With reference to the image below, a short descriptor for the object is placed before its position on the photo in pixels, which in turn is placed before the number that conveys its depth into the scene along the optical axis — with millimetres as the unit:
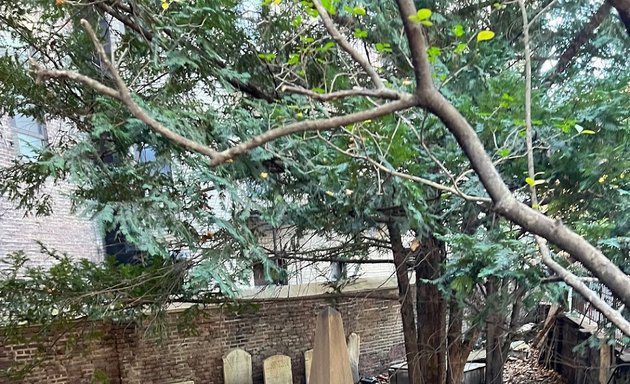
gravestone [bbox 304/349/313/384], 5484
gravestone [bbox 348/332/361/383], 5695
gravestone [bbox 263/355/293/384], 5211
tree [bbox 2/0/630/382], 2398
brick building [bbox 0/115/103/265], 5531
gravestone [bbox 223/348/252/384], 5066
